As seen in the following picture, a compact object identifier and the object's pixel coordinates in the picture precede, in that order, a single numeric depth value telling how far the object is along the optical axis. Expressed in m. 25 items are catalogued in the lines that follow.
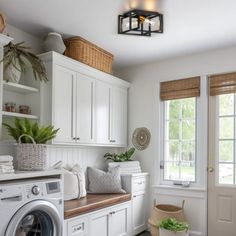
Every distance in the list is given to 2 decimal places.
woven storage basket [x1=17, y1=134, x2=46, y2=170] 2.42
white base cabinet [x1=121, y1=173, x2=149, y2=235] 3.71
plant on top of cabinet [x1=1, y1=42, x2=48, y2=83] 2.67
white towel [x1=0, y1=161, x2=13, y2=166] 2.17
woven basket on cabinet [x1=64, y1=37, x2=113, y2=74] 3.28
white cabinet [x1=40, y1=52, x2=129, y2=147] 3.00
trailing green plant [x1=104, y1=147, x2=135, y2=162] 4.05
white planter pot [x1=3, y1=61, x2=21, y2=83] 2.67
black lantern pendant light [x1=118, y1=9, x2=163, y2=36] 2.50
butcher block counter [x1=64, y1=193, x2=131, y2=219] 2.64
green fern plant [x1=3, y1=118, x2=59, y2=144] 2.46
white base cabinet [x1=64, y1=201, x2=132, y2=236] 2.67
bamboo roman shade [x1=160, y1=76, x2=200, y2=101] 3.85
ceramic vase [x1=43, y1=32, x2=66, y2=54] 3.01
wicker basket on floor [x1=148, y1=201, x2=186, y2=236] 3.49
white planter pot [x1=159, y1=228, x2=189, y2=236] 3.10
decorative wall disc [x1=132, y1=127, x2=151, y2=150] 4.17
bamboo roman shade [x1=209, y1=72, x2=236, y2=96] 3.58
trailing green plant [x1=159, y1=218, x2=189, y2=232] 3.13
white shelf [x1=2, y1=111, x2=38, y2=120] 2.62
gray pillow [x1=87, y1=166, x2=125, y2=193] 3.55
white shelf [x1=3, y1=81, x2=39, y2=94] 2.67
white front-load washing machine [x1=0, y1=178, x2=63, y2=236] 2.00
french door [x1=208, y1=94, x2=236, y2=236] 3.53
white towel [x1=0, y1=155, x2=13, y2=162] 2.18
